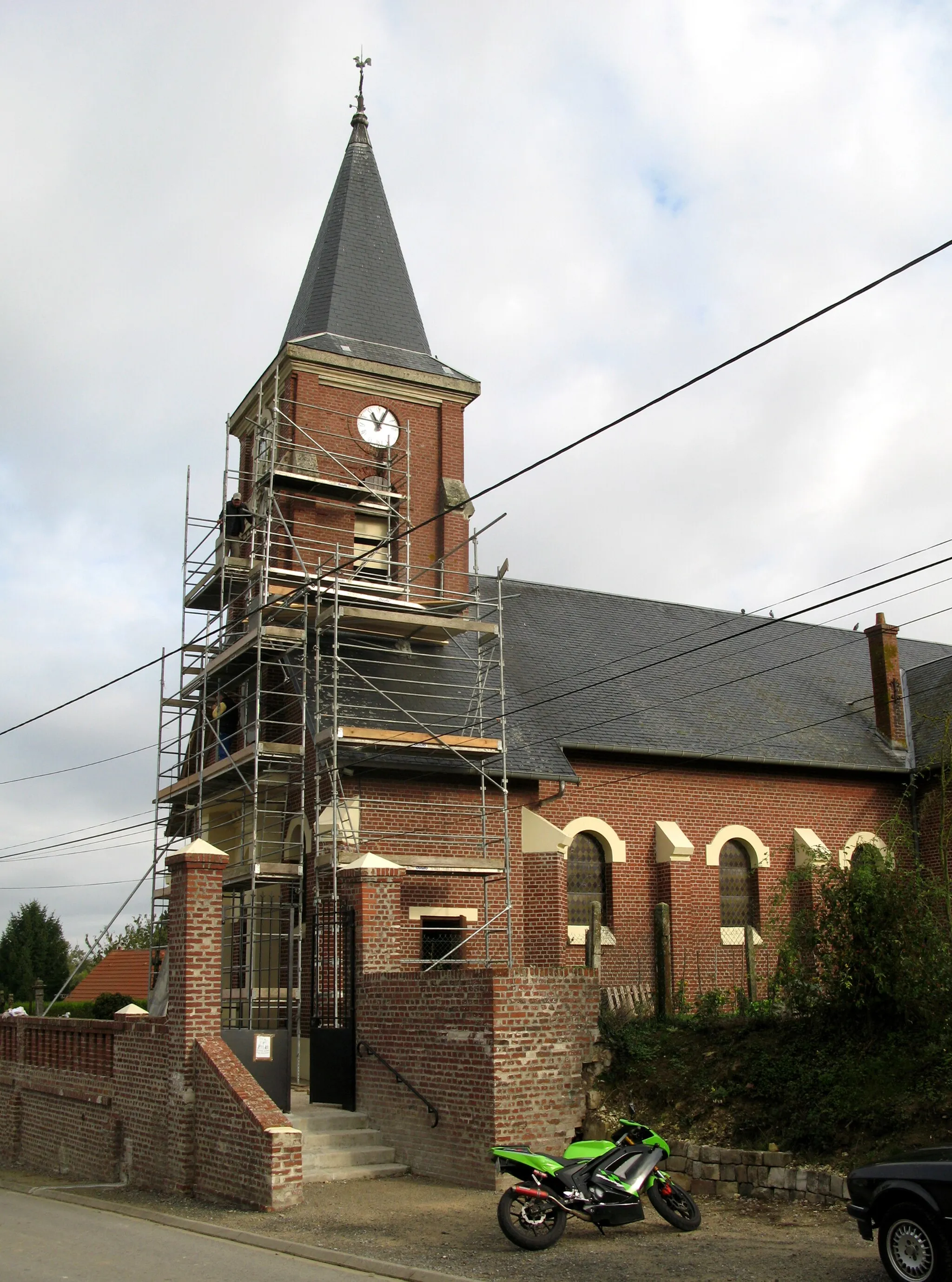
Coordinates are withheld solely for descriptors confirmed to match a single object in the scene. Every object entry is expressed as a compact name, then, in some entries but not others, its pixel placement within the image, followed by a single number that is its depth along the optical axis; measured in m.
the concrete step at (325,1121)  14.68
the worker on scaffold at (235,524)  25.89
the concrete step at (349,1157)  13.95
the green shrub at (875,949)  12.17
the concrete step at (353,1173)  13.70
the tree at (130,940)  70.12
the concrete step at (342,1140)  14.37
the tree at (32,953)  66.88
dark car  8.44
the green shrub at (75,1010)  36.66
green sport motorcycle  10.51
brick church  21.00
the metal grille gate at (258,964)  19.09
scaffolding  21.02
